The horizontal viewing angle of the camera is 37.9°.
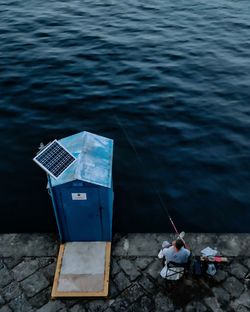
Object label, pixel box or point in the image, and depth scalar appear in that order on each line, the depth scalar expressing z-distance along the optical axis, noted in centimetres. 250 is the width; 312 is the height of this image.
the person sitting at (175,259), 815
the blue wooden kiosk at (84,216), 815
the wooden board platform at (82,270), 819
